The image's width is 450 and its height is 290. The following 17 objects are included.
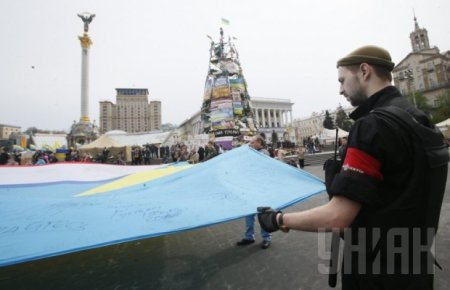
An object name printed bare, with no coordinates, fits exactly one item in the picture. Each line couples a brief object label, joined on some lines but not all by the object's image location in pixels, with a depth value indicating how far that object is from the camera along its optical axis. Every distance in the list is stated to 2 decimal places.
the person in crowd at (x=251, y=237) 3.95
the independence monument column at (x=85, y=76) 34.41
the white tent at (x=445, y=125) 26.60
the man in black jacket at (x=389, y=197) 0.93
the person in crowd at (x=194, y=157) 10.10
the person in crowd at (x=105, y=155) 18.77
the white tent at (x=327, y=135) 30.62
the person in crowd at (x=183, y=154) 12.09
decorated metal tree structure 32.69
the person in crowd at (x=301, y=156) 14.56
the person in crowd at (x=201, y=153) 14.87
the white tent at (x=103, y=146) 21.62
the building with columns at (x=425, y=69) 47.97
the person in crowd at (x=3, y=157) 11.53
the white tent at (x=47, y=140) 34.79
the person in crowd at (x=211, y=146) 9.99
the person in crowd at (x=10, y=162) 11.19
